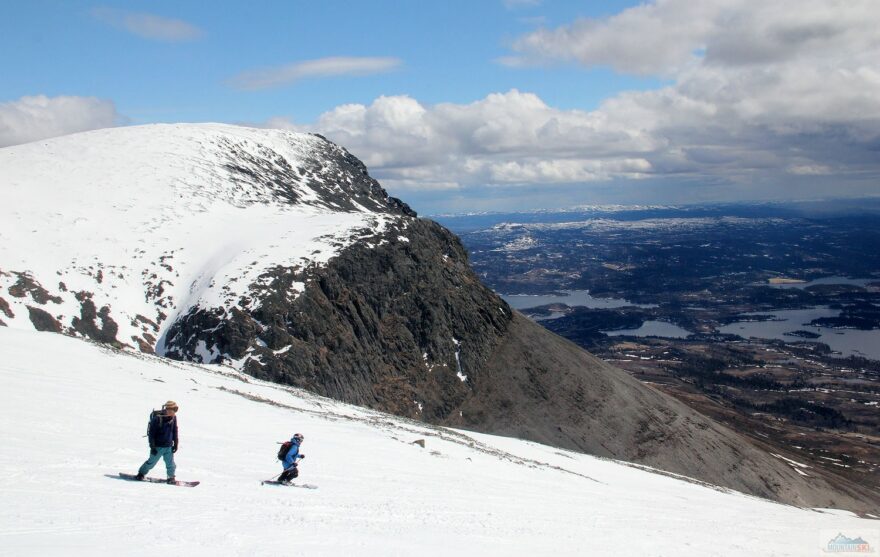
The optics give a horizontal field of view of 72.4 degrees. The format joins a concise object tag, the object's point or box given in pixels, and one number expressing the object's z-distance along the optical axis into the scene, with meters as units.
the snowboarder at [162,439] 13.84
